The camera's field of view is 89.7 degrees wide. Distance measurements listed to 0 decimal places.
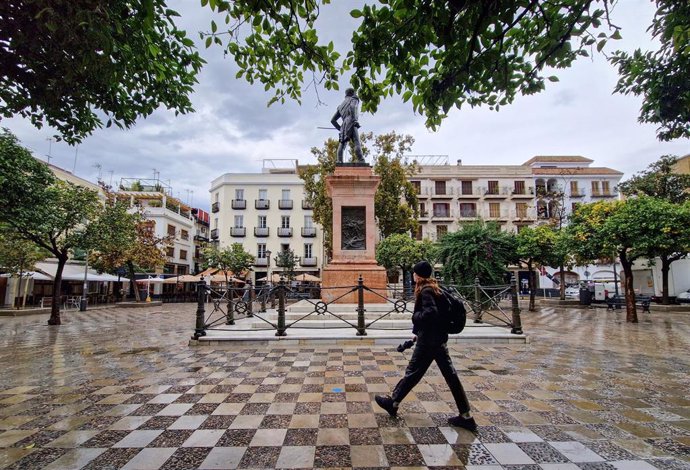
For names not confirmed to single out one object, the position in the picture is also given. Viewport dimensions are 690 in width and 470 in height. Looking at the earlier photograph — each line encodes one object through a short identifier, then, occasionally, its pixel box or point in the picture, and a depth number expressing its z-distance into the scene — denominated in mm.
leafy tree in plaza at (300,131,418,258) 24984
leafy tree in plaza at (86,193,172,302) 14316
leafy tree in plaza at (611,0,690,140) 5480
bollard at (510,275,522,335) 8344
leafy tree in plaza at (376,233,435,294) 23641
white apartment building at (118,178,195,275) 36406
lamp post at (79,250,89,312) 20439
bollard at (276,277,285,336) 8047
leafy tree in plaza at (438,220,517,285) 14328
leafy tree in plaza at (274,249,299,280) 29541
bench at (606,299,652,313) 18531
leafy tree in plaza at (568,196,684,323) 12820
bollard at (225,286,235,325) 9840
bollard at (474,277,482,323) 9763
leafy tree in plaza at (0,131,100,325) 10227
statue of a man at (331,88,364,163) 12281
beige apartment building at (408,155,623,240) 39906
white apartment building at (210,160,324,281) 39188
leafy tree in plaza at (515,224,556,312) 19188
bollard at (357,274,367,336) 8008
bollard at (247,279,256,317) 11603
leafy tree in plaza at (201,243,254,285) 30359
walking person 3514
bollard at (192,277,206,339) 8070
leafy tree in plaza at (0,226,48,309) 17844
